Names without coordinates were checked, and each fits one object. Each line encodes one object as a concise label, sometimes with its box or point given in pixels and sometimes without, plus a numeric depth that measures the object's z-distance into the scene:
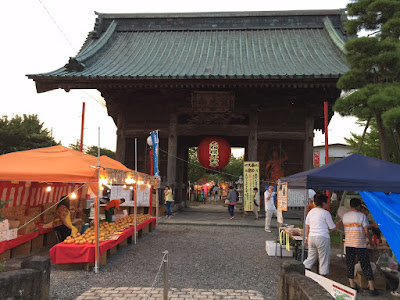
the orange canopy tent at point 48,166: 5.93
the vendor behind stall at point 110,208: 10.17
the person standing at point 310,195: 10.56
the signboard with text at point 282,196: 6.76
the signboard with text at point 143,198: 12.88
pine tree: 7.21
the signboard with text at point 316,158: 25.76
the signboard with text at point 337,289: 3.03
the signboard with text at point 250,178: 13.00
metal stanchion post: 3.65
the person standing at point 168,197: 12.62
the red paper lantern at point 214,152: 13.16
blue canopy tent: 4.83
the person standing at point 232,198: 13.45
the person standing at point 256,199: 12.61
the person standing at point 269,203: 10.48
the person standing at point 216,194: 30.92
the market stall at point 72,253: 5.98
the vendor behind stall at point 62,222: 7.93
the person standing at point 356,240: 4.95
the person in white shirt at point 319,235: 5.23
